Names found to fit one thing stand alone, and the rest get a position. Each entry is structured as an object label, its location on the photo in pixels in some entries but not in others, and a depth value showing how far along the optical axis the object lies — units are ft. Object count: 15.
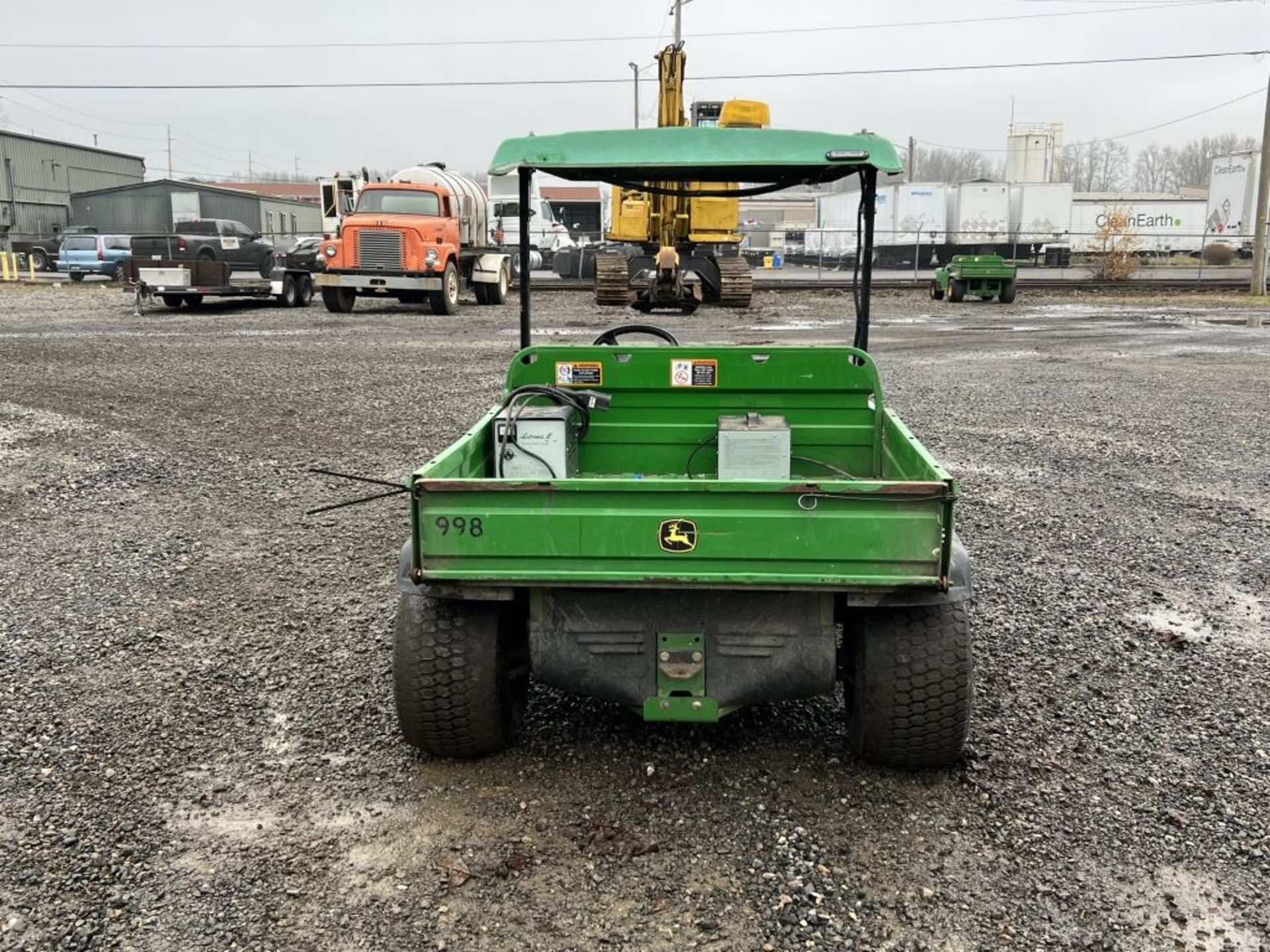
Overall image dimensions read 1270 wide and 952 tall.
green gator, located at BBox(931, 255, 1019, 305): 87.86
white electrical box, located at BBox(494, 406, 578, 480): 15.01
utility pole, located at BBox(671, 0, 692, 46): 114.73
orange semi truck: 67.31
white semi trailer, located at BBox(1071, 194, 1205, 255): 153.69
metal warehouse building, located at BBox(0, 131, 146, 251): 150.51
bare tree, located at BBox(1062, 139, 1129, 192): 372.17
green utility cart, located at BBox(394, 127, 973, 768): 10.52
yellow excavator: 60.39
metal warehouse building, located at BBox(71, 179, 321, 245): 156.15
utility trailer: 67.41
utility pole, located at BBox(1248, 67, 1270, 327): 89.66
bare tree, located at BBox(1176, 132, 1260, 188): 356.59
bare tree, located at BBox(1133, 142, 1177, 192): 377.50
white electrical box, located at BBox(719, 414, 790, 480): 15.17
